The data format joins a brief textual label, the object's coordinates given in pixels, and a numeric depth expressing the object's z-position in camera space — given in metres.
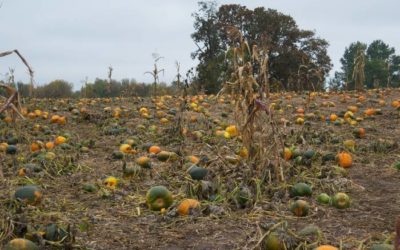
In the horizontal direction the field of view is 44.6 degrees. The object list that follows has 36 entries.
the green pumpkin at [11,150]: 7.81
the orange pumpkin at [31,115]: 12.16
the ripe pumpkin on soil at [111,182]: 5.88
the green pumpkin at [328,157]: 6.85
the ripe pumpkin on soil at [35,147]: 7.91
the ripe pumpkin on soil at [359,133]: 9.19
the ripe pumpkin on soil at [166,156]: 7.18
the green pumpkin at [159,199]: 4.98
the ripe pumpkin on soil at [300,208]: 4.65
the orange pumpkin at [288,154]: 6.70
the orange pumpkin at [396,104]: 12.65
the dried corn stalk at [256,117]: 5.34
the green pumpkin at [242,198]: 5.00
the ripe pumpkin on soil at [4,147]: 7.74
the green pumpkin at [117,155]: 7.51
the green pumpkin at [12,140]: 8.62
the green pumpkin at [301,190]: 5.26
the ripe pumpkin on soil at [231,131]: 8.84
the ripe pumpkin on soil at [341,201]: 4.96
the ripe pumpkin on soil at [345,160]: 6.73
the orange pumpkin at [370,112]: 12.06
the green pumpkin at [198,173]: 5.74
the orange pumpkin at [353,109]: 12.75
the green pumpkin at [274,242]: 3.51
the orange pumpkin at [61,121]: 11.78
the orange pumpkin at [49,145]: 8.05
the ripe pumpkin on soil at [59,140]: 8.52
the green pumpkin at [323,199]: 5.09
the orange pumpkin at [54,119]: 11.84
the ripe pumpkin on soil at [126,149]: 7.85
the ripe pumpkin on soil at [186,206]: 4.76
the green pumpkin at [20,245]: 3.47
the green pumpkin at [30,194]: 4.70
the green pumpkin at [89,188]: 5.73
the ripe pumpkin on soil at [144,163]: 6.75
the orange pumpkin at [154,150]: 7.76
